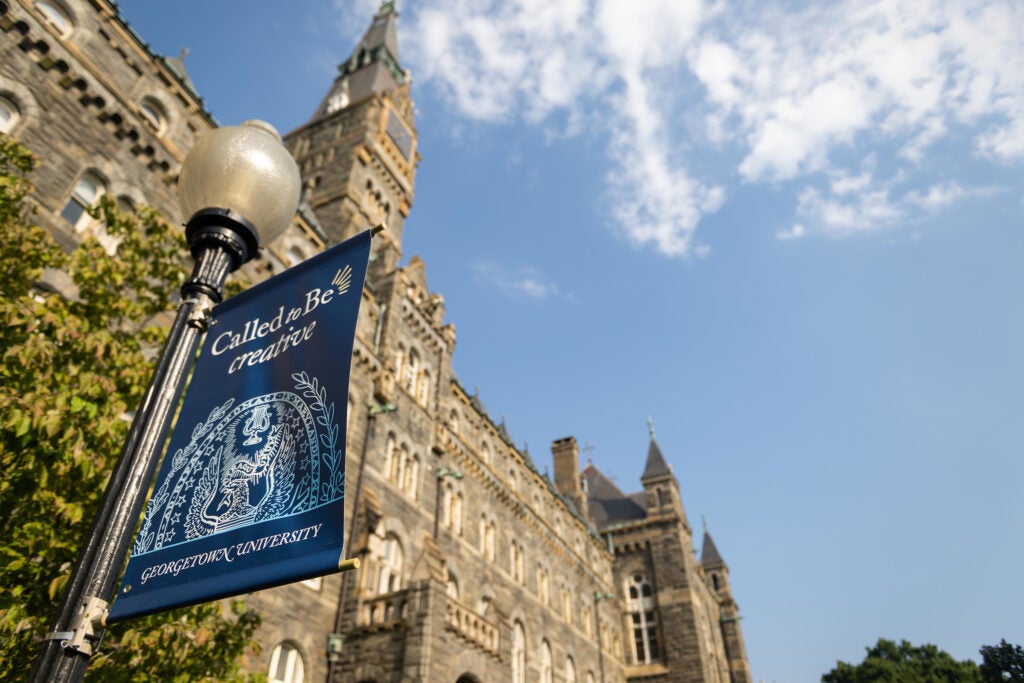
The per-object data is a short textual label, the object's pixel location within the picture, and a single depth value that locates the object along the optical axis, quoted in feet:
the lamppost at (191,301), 10.21
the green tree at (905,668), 155.84
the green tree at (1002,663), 119.24
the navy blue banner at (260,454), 10.84
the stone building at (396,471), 42.22
